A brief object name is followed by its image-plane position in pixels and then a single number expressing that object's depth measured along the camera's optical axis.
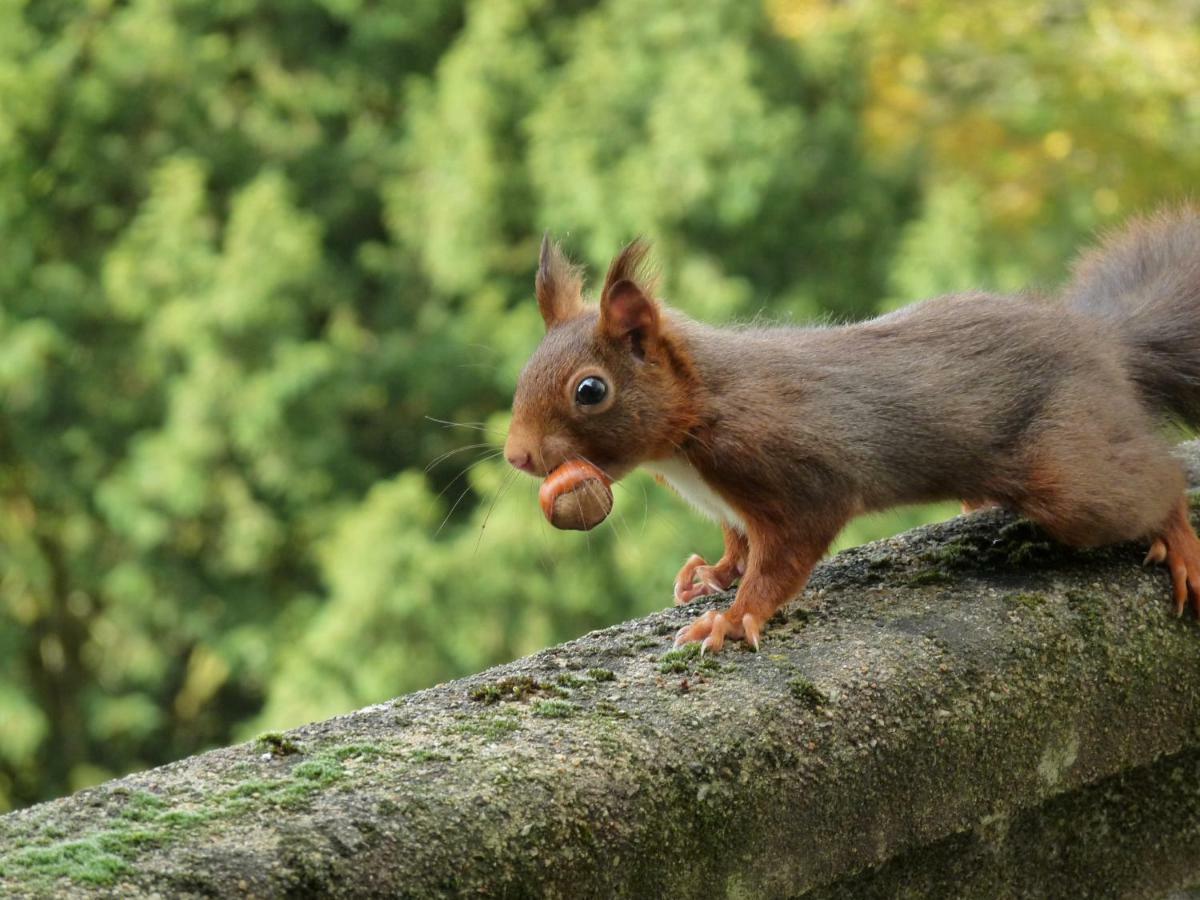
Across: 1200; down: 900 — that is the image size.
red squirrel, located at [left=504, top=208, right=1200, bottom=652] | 3.28
